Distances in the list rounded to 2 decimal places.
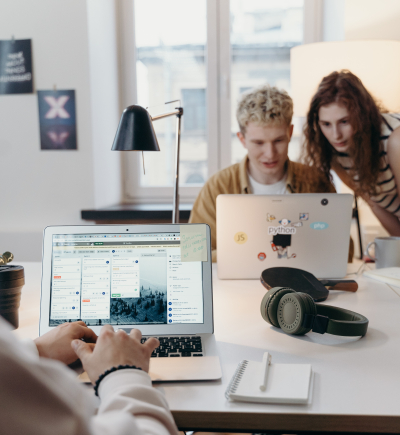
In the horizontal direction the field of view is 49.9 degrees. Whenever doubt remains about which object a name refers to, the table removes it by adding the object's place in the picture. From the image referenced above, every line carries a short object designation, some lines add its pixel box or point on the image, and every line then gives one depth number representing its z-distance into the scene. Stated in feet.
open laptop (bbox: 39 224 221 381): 2.95
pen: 2.17
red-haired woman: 5.61
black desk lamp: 3.76
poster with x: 7.91
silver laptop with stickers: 4.22
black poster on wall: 7.86
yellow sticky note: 3.03
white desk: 2.03
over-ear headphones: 2.83
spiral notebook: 2.11
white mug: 4.71
